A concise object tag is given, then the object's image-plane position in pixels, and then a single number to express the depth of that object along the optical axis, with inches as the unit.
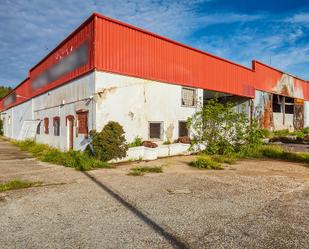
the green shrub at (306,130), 1090.7
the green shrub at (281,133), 981.5
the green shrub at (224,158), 492.2
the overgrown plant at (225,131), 570.6
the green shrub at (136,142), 531.3
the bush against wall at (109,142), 456.8
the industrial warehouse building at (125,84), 509.7
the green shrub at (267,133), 896.2
